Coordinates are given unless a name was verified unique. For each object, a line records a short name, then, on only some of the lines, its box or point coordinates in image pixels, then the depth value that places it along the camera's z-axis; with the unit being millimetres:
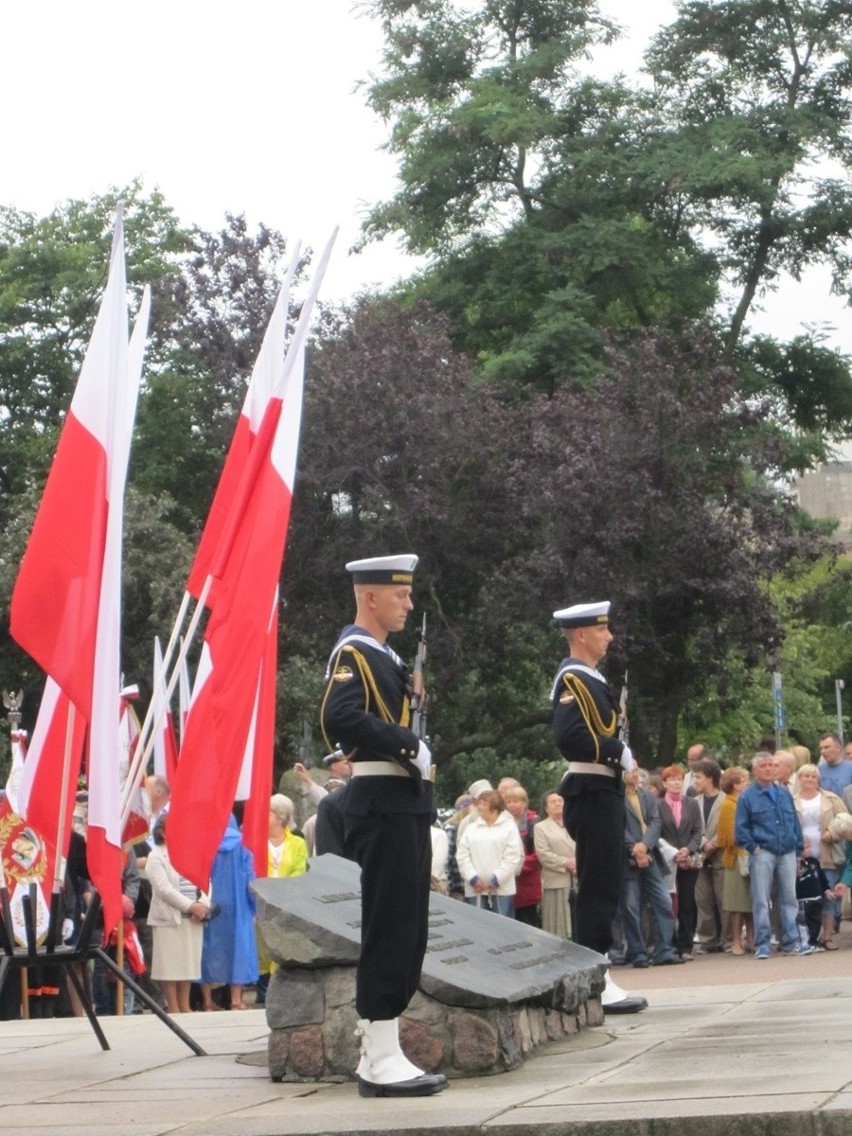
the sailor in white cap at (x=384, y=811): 10934
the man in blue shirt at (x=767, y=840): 26743
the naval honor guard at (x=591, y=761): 14173
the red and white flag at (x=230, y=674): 13622
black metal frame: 12789
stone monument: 11561
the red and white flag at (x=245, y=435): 16003
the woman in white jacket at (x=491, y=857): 26016
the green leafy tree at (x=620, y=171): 54989
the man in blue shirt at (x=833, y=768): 29650
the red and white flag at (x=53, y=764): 13559
